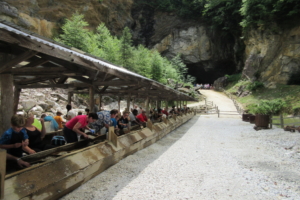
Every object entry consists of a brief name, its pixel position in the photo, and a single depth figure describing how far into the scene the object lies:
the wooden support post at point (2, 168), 2.24
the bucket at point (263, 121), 12.09
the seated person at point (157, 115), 11.75
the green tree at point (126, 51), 26.58
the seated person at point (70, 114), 7.04
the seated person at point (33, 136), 3.79
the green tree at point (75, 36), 22.22
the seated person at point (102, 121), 5.54
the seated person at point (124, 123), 6.62
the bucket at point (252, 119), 15.93
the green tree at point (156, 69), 31.89
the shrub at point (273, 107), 20.92
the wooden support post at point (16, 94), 6.60
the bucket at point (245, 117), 17.71
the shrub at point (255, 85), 29.06
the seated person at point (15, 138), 2.93
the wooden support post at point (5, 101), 4.02
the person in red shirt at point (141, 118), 8.45
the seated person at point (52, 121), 5.81
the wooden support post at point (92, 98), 6.93
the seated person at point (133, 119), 7.73
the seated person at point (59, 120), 7.17
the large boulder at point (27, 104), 12.96
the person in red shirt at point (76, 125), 4.54
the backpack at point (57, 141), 4.55
